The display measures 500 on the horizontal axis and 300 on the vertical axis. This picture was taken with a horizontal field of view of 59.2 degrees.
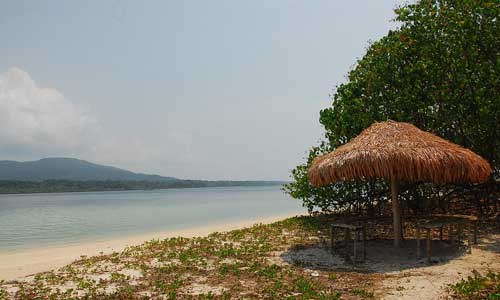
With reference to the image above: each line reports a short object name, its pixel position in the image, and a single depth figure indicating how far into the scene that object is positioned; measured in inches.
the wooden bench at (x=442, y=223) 317.4
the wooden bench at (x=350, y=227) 324.9
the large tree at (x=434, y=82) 456.8
